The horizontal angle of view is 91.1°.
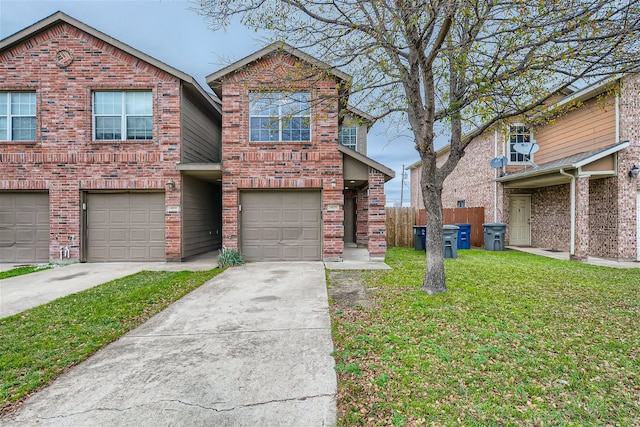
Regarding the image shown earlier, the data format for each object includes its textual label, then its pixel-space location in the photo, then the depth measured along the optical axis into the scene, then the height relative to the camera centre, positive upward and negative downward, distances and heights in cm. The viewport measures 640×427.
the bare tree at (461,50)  452 +264
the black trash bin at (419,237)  1240 -96
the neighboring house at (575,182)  984 +118
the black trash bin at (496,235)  1253 -87
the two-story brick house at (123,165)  939 +147
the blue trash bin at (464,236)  1298 -94
